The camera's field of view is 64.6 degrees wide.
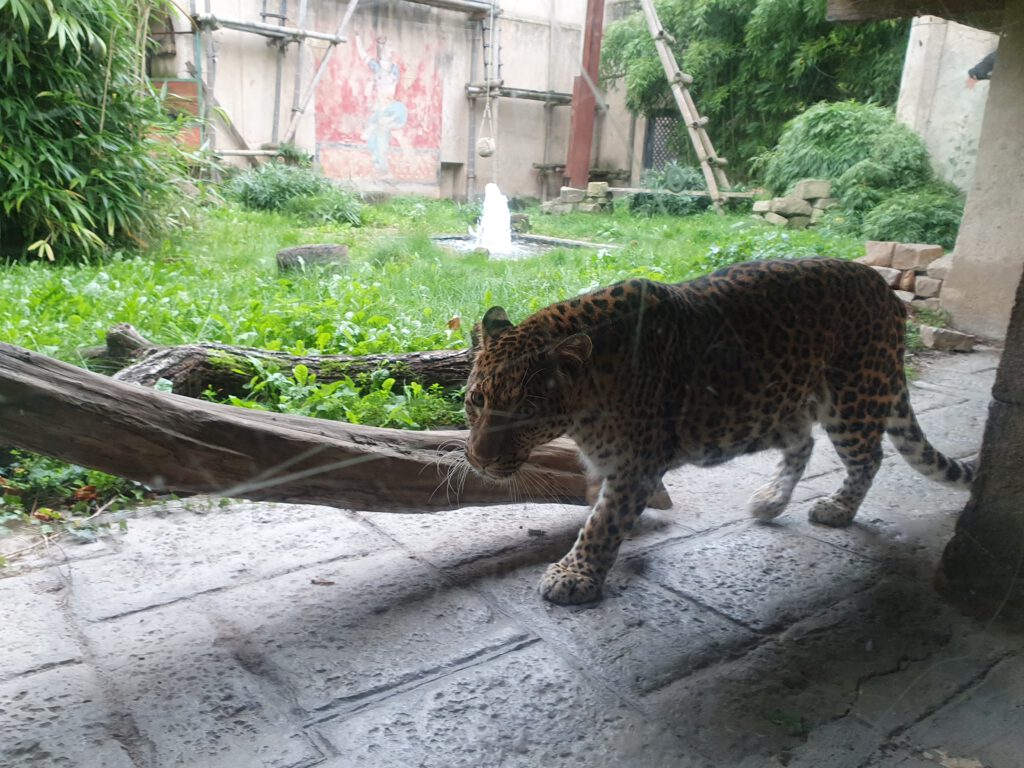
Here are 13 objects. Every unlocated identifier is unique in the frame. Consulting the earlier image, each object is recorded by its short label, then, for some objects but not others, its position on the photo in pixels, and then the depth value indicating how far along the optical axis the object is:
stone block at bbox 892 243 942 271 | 3.43
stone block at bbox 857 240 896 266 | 3.14
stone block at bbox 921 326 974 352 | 3.31
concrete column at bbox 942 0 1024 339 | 2.33
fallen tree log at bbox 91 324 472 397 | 3.30
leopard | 2.05
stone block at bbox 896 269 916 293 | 3.65
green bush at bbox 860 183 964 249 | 2.52
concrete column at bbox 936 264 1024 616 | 2.04
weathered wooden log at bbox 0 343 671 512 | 1.65
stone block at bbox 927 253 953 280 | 3.41
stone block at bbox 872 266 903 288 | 3.42
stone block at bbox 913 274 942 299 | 3.70
